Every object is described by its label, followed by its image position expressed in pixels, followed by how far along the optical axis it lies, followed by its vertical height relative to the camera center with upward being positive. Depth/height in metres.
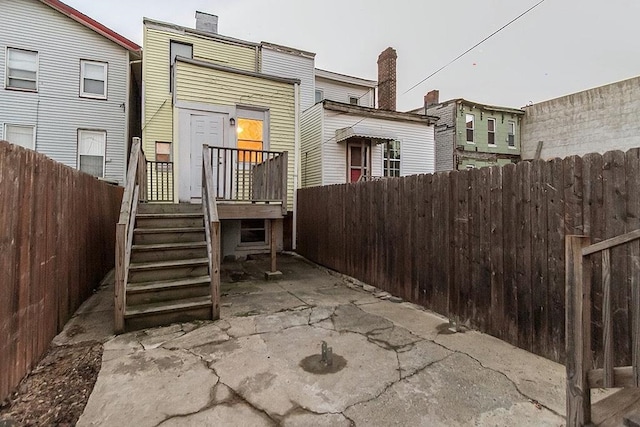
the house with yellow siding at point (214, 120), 7.67 +2.75
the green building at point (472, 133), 16.30 +4.76
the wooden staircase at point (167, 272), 3.84 -0.73
